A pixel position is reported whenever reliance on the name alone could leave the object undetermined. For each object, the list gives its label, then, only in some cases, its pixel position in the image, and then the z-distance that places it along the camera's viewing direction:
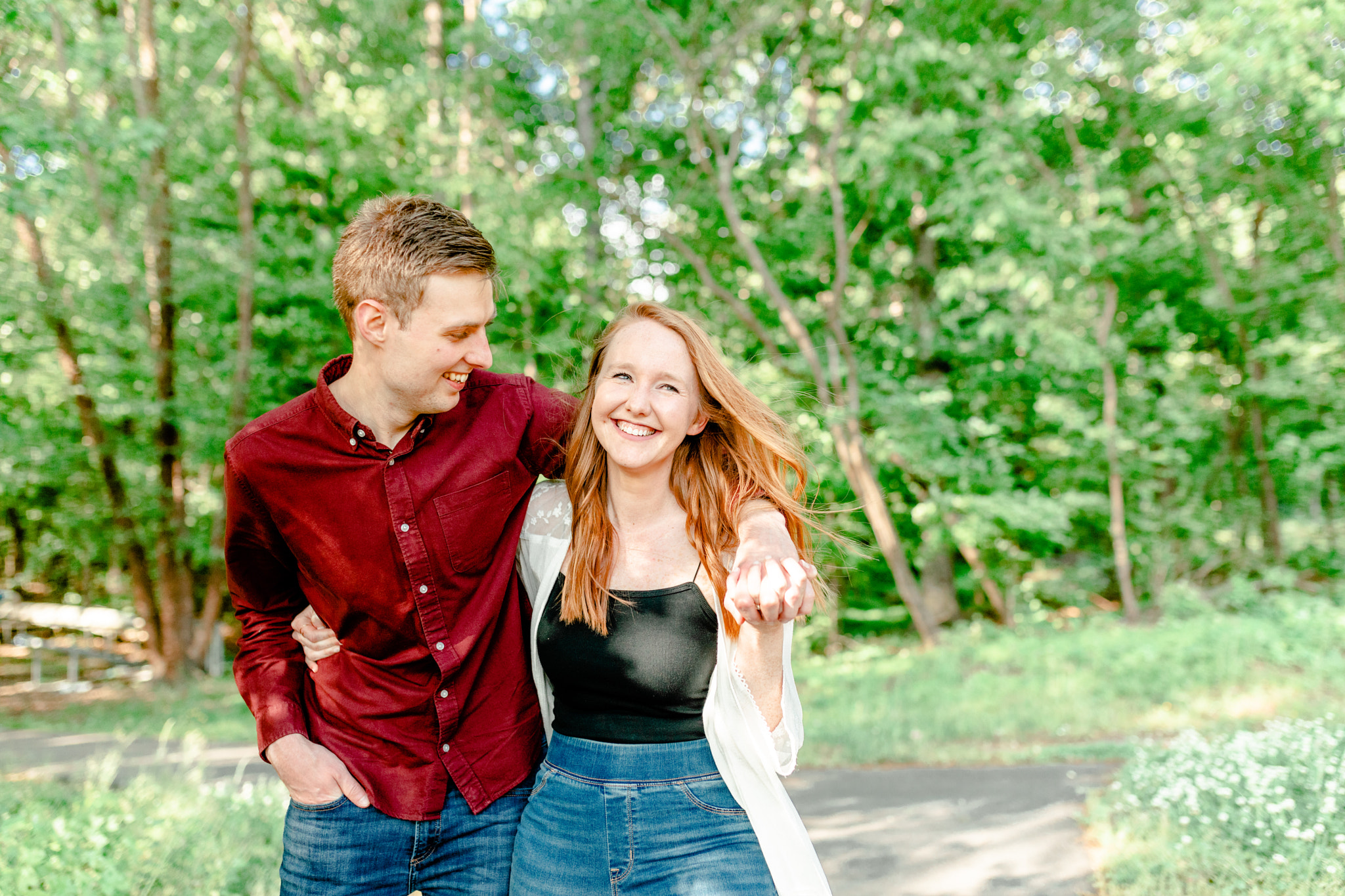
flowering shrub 3.49
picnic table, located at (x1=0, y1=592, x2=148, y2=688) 13.91
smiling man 2.13
